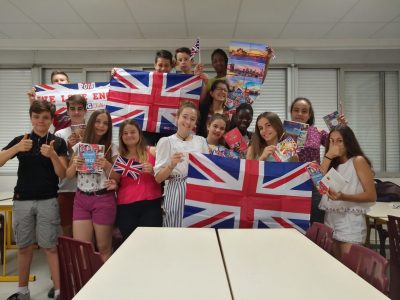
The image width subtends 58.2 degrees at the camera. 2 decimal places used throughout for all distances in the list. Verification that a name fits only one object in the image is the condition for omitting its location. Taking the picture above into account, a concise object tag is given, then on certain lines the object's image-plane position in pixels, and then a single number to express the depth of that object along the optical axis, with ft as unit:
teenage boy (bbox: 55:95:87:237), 10.45
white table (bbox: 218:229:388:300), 4.31
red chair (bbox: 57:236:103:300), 5.72
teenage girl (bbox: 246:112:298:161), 9.14
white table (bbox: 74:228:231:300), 4.29
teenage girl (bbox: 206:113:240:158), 9.41
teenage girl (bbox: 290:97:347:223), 10.09
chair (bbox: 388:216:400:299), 8.77
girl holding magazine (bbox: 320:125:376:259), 8.64
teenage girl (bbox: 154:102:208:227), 8.83
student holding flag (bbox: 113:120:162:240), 9.10
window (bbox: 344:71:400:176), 21.42
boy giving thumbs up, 9.56
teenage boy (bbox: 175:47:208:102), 11.66
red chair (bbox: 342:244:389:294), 5.09
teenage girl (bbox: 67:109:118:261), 9.21
